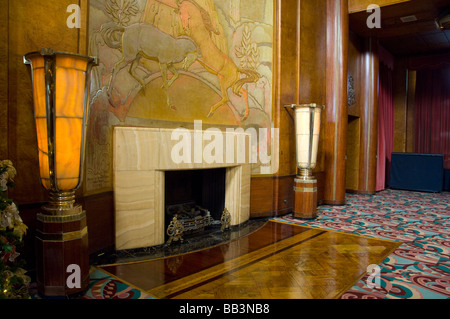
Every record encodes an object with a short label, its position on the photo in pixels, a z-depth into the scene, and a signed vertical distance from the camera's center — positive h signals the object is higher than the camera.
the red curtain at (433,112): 9.06 +1.11
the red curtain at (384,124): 8.55 +0.74
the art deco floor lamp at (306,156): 4.90 -0.06
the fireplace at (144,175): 3.32 -0.25
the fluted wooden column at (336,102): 6.16 +0.92
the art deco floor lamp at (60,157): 2.30 -0.05
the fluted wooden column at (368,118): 7.69 +0.78
